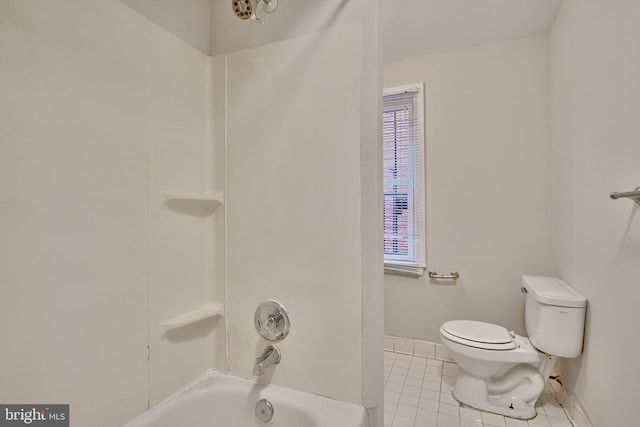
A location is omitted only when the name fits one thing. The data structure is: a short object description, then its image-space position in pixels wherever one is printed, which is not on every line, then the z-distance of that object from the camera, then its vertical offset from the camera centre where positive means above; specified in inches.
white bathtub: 44.8 -29.9
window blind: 100.9 +10.2
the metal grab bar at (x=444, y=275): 96.4 -20.4
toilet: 67.7 -32.8
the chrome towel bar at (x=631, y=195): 43.4 +2.2
